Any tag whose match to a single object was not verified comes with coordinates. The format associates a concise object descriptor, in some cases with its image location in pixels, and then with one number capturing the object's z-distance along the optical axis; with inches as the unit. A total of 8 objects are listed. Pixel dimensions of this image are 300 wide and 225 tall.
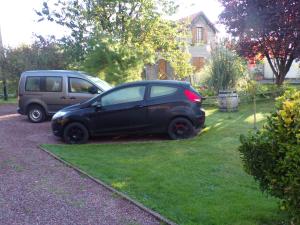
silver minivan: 420.8
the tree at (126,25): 689.9
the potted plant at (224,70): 543.8
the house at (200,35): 1195.8
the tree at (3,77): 693.2
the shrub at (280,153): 115.3
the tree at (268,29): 523.5
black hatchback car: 306.3
